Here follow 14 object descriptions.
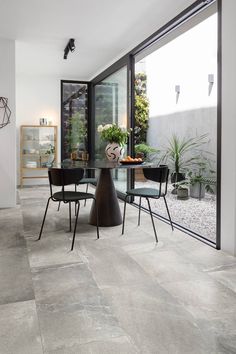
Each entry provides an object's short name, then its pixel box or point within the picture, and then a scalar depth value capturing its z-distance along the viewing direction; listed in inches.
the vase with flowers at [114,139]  153.9
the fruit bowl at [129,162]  142.2
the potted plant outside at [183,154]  250.5
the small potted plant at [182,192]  236.4
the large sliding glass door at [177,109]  179.8
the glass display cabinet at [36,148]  290.2
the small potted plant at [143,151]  291.2
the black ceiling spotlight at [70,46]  187.6
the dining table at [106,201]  152.3
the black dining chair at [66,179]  123.3
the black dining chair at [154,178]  135.4
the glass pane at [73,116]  306.3
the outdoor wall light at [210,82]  244.5
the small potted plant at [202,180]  232.7
